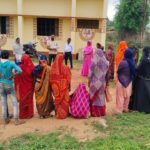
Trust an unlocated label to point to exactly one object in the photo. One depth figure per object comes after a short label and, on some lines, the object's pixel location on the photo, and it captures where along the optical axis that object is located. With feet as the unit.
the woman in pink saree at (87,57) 23.98
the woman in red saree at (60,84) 12.63
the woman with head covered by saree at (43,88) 12.70
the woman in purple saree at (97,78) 13.05
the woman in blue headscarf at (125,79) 13.70
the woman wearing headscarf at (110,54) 21.12
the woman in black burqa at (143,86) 13.95
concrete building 33.19
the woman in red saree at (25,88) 12.63
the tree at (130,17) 53.00
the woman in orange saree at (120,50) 20.63
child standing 12.00
